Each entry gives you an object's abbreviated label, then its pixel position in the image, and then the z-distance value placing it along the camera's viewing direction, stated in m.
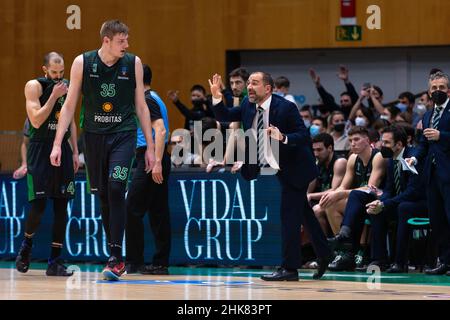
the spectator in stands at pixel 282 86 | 14.51
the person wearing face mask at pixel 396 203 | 11.72
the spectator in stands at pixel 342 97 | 15.94
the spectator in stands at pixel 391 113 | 14.41
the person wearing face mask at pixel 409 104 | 14.82
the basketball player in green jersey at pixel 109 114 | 9.30
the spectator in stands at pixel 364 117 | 14.45
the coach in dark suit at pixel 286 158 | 10.09
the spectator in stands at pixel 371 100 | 15.16
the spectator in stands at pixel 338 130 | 14.28
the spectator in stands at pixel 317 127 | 14.35
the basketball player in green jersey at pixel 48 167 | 10.55
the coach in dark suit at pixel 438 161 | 11.19
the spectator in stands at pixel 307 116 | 15.55
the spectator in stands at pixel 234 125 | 12.26
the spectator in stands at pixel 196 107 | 15.73
